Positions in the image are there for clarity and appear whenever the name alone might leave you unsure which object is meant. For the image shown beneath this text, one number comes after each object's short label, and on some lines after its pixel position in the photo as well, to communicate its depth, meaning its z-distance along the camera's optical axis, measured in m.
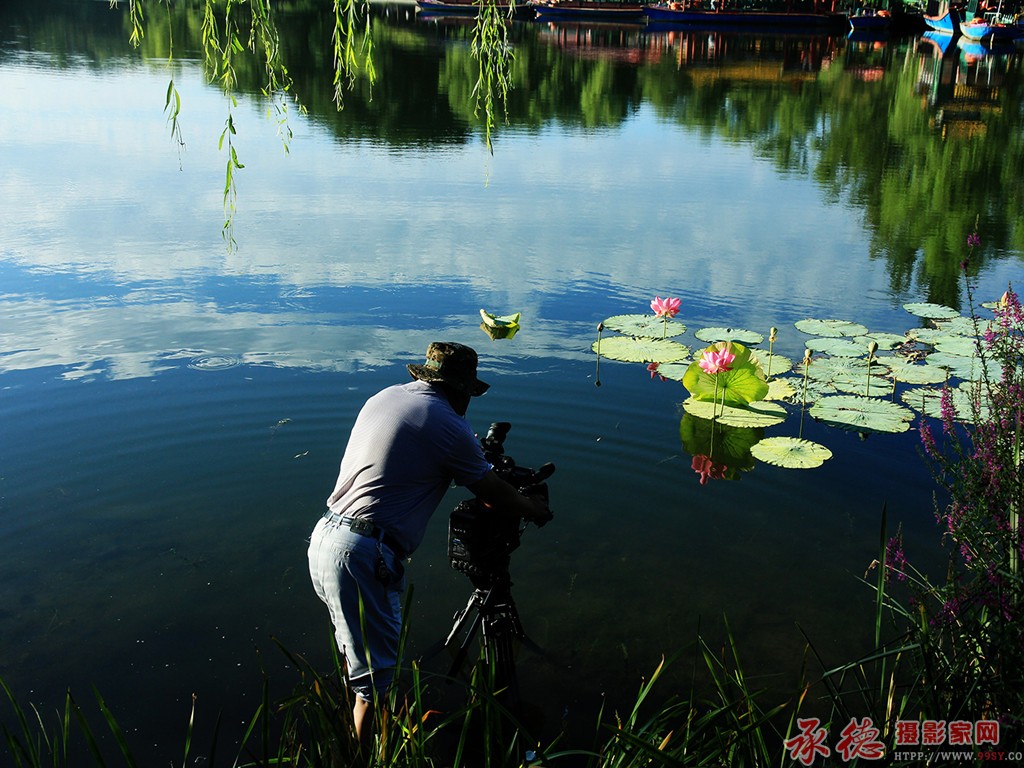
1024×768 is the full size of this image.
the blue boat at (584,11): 55.75
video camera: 3.64
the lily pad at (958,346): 8.05
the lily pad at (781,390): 7.40
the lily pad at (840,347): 8.09
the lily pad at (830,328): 8.61
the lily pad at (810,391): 7.33
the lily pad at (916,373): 7.49
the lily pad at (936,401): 6.96
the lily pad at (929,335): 8.42
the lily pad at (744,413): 7.04
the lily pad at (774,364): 7.76
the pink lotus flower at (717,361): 6.75
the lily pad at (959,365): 7.63
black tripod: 3.82
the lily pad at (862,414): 6.86
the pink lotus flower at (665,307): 7.79
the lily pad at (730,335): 8.25
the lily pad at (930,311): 9.02
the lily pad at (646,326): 8.52
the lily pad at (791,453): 6.37
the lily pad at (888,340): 8.34
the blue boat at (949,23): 45.72
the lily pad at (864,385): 7.39
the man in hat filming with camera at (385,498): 3.35
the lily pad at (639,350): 7.99
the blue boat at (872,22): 50.84
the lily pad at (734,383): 7.10
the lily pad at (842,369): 7.66
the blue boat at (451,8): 55.12
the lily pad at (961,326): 8.65
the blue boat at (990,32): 43.72
